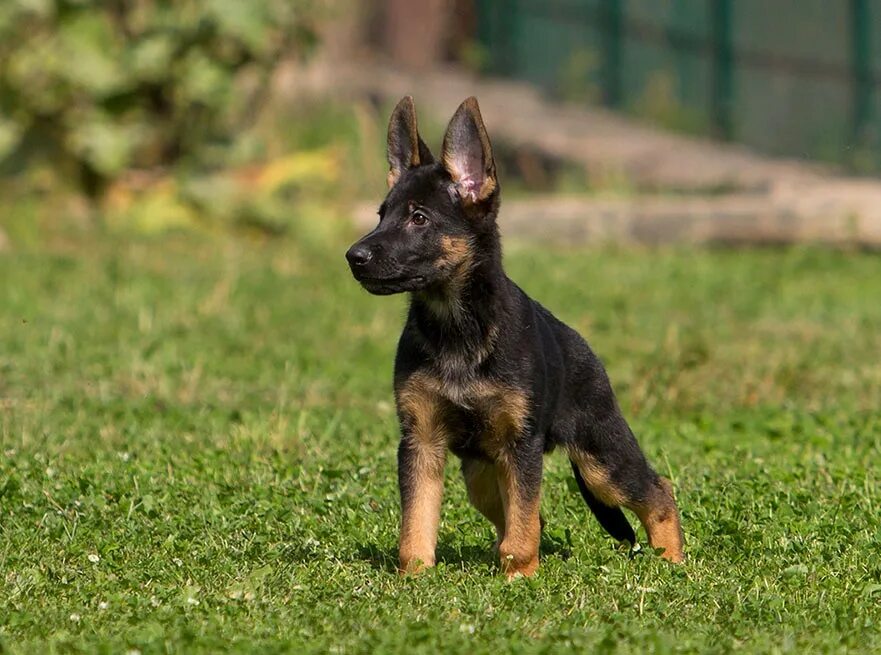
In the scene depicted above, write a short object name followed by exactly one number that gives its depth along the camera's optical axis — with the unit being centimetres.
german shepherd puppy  1255
